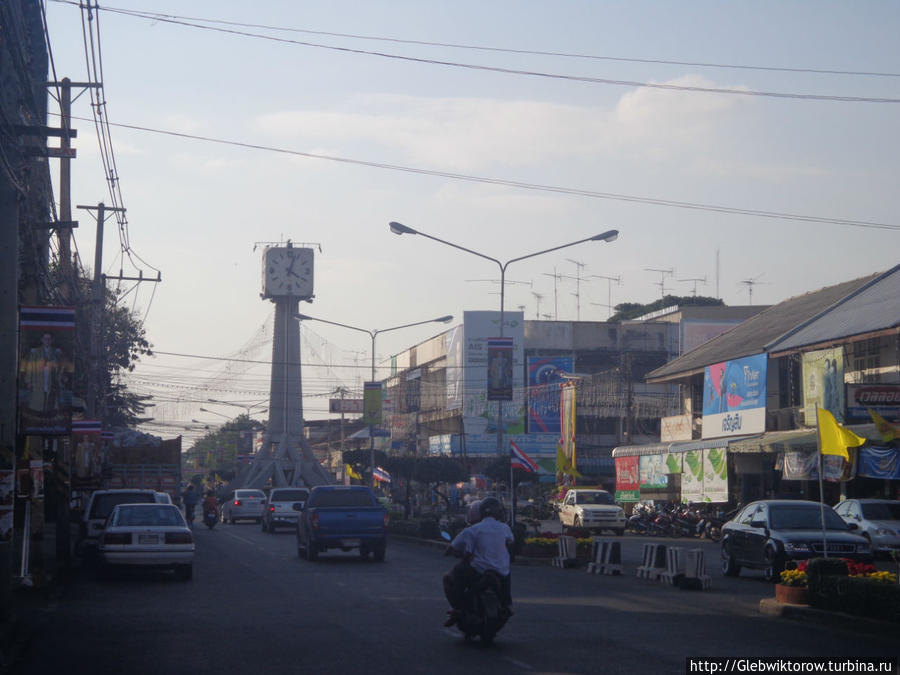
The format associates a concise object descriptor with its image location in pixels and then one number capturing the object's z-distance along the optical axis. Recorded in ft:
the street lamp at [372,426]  155.12
